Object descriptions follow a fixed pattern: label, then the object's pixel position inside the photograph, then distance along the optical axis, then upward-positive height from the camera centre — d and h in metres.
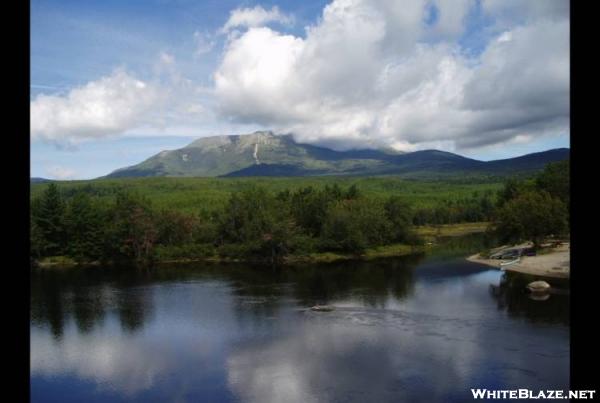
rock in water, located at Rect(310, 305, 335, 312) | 33.78 -7.11
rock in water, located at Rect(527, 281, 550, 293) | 36.16 -6.04
